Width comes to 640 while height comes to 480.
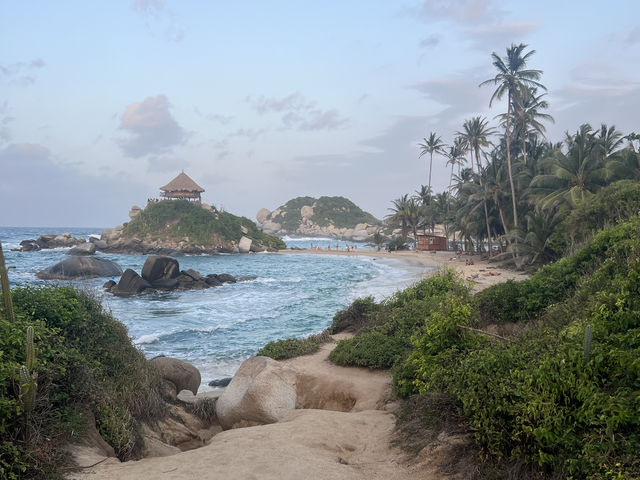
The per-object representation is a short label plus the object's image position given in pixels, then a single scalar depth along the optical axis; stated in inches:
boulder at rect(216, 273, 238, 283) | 1485.1
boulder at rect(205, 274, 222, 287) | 1410.3
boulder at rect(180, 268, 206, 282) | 1392.7
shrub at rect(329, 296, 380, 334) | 594.5
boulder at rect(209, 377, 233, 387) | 518.0
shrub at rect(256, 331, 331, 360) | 485.4
